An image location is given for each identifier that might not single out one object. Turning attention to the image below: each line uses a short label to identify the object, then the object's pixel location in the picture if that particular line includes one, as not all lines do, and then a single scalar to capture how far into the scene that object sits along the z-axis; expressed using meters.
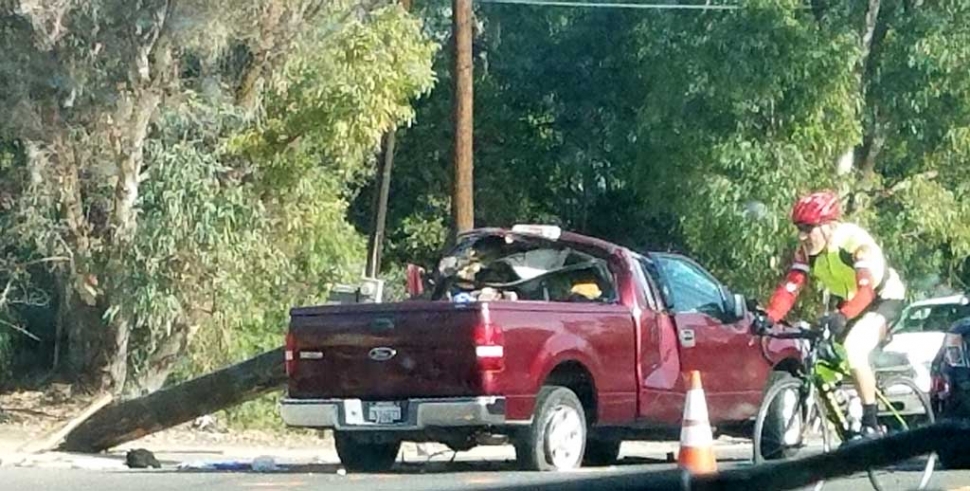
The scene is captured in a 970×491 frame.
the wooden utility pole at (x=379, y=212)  27.98
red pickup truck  12.83
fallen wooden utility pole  17.80
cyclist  10.73
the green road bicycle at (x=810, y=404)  10.83
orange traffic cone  10.49
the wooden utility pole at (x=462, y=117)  21.22
